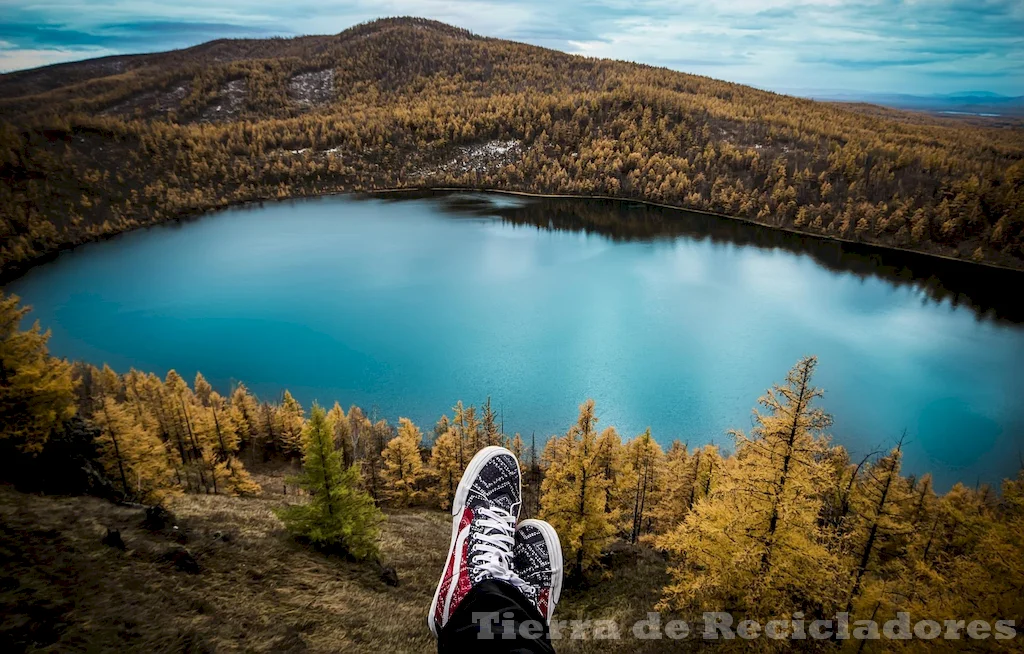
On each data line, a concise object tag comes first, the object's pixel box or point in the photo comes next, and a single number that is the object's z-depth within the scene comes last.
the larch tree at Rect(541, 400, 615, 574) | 15.98
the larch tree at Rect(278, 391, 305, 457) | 41.50
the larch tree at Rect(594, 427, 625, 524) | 27.23
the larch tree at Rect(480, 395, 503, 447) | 30.93
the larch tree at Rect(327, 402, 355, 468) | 39.84
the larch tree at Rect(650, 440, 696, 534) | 26.34
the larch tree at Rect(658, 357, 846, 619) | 9.00
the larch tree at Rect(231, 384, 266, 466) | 43.31
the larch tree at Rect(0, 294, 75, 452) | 13.75
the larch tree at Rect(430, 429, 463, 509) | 31.17
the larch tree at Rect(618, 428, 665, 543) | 28.09
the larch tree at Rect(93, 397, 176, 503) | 20.44
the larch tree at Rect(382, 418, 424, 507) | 31.94
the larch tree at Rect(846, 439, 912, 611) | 13.06
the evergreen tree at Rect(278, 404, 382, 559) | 14.54
